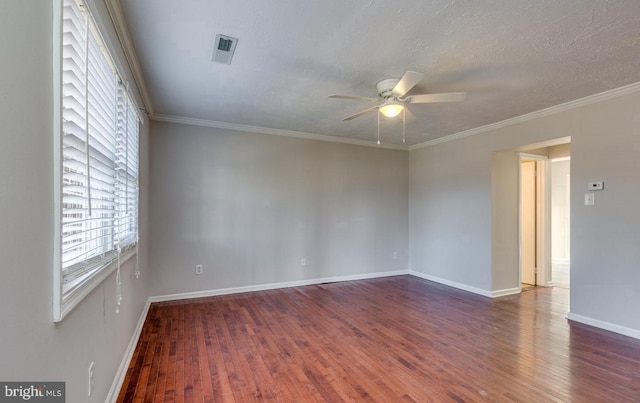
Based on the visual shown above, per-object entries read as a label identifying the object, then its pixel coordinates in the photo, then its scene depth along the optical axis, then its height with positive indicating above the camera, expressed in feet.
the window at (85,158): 3.74 +0.72
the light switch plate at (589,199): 10.46 +0.18
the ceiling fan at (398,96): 7.55 +3.06
